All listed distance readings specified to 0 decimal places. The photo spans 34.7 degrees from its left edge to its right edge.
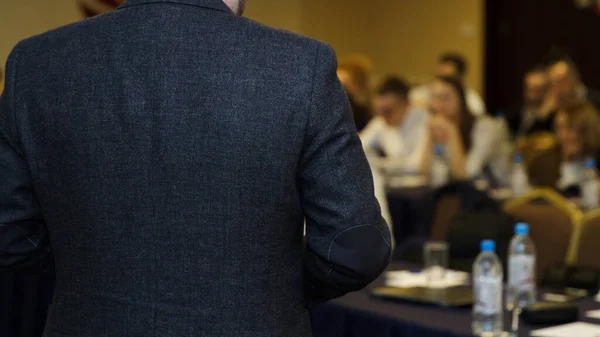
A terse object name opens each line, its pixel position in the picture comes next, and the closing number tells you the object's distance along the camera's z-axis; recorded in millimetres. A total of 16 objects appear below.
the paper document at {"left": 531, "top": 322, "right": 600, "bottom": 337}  2566
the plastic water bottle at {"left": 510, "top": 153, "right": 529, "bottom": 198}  6379
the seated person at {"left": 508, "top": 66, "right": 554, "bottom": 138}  9023
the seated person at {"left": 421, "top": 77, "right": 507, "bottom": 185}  7148
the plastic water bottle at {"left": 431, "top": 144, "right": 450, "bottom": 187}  7012
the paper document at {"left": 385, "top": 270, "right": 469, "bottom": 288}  3289
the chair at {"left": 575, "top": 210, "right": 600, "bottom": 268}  3762
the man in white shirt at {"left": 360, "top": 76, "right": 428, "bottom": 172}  8242
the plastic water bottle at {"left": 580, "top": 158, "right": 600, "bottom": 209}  5691
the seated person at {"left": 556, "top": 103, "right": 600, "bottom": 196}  6125
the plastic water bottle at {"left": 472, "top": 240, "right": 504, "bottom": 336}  2588
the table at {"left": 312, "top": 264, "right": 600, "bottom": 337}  2625
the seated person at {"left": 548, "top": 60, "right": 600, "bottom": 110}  8617
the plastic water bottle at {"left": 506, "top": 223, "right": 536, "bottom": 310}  2986
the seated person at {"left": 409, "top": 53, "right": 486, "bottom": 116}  9672
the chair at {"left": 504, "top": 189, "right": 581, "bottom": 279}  3998
